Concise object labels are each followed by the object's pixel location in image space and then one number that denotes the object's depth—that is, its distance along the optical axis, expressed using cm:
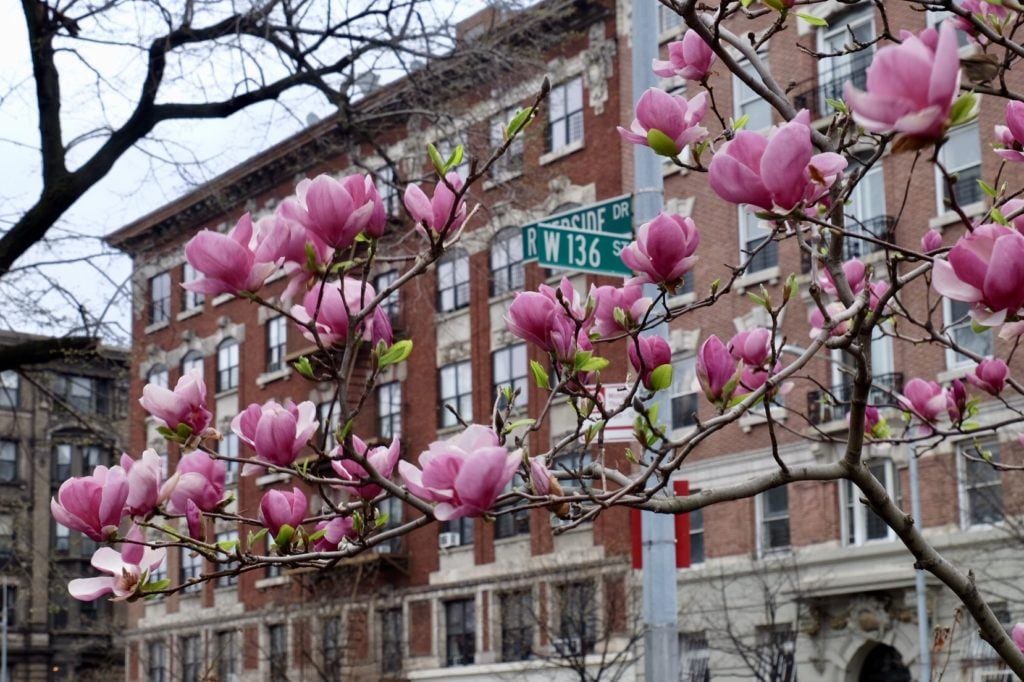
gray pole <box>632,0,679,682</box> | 1695
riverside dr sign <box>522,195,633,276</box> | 1662
